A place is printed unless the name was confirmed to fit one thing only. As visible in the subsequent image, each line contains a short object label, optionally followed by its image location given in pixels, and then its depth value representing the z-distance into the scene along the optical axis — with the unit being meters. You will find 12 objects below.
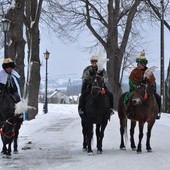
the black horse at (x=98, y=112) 12.52
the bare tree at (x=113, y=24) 34.03
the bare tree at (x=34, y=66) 27.55
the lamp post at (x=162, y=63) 30.57
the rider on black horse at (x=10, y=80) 12.52
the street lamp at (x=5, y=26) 22.52
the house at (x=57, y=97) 105.47
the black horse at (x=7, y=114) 12.25
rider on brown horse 13.30
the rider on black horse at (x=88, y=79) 12.66
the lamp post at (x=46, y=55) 39.22
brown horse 12.93
